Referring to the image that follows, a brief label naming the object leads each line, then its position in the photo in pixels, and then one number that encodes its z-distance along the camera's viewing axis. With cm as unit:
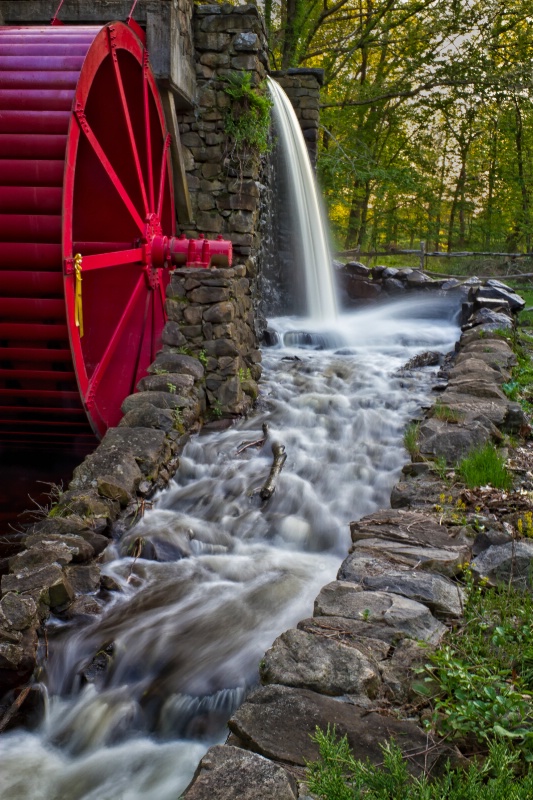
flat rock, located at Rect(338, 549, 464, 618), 243
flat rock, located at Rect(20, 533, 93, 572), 323
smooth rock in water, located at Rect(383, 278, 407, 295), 1190
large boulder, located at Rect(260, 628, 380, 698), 202
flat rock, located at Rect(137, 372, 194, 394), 509
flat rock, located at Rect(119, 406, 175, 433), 467
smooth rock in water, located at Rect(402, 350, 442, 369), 762
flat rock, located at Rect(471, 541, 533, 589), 247
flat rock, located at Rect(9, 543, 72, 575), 315
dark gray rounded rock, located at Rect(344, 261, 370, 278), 1225
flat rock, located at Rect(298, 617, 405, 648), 218
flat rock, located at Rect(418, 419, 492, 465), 396
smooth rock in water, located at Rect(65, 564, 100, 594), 323
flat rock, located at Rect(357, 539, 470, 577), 267
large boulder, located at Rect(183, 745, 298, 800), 163
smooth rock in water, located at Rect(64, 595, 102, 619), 308
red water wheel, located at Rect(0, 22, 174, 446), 446
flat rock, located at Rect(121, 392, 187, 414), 484
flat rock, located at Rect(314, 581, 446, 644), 226
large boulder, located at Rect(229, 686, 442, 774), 176
